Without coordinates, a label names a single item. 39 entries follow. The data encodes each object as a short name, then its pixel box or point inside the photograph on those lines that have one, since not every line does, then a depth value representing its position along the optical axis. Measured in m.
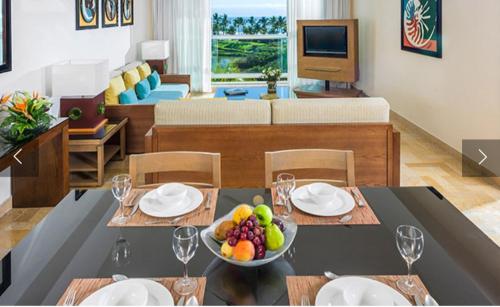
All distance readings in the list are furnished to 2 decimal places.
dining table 1.12
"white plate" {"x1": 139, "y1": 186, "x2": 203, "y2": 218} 1.59
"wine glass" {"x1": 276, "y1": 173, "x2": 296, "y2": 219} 1.63
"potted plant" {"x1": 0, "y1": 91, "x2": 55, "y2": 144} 2.81
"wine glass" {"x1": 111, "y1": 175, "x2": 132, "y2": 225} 1.57
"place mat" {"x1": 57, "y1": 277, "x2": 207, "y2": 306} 1.09
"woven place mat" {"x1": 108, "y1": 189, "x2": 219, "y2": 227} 1.52
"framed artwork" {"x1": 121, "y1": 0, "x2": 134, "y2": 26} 6.67
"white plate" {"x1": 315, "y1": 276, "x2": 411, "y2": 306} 1.04
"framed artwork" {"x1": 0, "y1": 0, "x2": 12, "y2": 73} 3.18
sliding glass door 9.04
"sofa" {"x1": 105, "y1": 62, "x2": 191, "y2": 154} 4.73
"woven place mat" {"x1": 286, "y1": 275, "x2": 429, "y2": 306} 1.08
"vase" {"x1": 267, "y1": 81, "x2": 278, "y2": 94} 6.47
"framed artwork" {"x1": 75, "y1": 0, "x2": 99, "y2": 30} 4.84
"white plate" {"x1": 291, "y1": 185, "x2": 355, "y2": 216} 1.59
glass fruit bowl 1.18
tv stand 7.84
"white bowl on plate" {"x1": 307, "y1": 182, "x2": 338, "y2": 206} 1.64
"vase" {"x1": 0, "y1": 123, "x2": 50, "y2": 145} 2.79
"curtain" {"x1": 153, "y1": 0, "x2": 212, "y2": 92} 8.68
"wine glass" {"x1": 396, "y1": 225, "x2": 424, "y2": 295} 1.15
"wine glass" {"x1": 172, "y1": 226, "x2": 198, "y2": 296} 1.13
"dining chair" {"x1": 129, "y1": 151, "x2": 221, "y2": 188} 1.99
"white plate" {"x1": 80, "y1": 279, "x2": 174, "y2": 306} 1.06
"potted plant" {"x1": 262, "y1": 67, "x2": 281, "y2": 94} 6.46
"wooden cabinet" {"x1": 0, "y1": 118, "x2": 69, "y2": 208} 3.43
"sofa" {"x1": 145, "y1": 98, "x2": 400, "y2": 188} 3.14
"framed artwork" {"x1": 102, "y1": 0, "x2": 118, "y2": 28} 5.71
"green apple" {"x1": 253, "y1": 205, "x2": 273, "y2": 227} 1.27
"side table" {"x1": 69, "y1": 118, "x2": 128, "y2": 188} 3.93
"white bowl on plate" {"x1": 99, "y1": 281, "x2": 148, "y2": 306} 1.05
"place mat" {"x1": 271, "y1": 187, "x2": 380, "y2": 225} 1.53
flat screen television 7.74
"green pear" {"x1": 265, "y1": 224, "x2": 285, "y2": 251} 1.21
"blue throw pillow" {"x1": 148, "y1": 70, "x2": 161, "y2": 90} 6.87
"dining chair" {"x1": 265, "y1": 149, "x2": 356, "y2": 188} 1.99
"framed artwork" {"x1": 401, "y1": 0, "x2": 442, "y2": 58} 5.03
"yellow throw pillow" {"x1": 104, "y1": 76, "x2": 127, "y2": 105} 4.90
